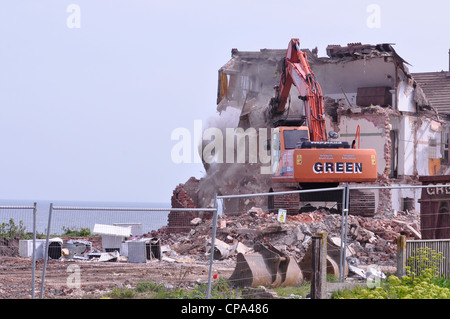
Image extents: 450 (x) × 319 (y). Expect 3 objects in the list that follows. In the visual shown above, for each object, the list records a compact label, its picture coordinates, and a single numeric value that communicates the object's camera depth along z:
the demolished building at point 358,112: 61.87
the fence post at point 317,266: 18.06
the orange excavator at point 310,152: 41.91
